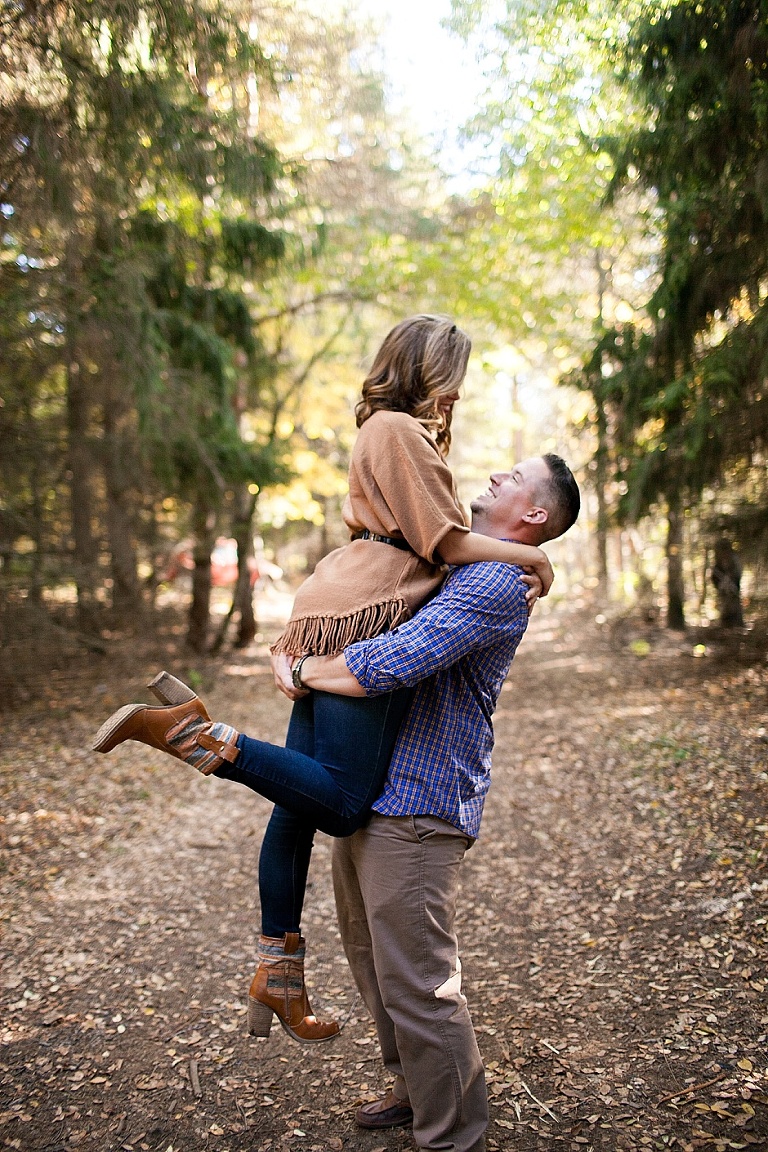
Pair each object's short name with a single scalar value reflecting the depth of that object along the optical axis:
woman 2.04
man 2.04
